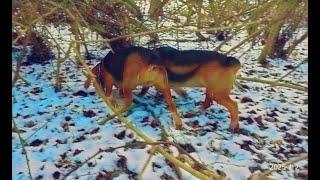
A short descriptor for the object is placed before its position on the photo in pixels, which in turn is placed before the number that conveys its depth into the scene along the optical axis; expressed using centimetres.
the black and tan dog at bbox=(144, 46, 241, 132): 165
